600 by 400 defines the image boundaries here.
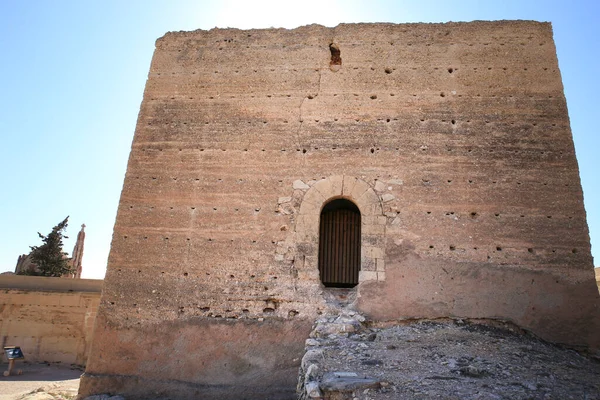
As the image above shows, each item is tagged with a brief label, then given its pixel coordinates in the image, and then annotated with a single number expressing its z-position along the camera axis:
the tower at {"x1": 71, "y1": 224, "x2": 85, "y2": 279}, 23.33
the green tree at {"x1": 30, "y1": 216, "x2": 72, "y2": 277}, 18.86
